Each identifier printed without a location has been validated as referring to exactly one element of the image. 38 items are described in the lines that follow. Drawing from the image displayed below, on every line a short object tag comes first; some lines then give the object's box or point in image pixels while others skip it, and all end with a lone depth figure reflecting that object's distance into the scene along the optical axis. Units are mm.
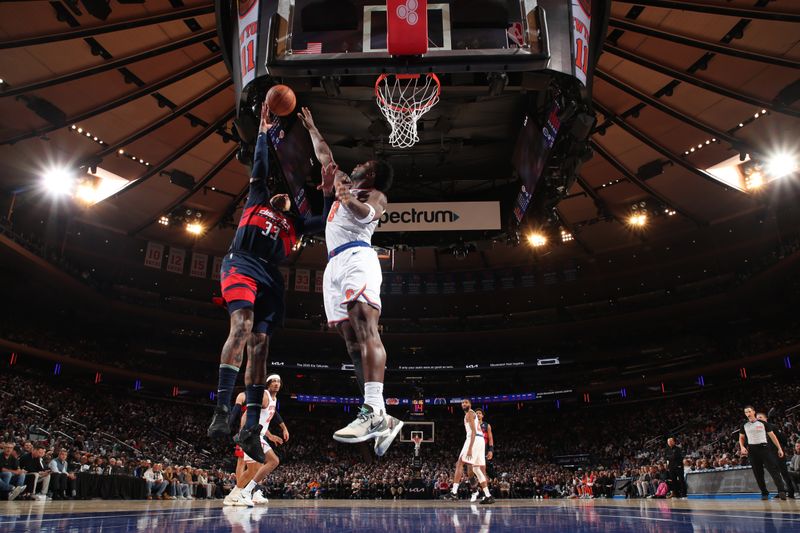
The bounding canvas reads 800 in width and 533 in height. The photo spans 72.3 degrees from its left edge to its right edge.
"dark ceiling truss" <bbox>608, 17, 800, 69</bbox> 10766
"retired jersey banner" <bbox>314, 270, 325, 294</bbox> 31388
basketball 5402
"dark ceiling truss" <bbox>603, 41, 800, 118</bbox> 11664
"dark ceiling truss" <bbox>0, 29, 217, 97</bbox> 11195
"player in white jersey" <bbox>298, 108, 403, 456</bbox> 4238
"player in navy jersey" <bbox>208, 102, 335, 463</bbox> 4953
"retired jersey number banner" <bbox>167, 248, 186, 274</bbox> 27828
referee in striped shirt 10305
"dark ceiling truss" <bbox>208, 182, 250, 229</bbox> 18578
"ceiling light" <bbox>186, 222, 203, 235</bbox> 21300
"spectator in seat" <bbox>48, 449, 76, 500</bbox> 12684
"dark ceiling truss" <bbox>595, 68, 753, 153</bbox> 12555
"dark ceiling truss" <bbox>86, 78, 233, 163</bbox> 12789
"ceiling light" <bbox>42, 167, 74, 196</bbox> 17752
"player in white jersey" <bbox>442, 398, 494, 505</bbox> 11523
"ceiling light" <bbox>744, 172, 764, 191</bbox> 18469
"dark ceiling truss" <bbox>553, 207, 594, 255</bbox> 22125
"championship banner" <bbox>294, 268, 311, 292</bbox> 31688
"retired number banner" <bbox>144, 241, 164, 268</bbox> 27531
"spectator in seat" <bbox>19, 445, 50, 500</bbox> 11961
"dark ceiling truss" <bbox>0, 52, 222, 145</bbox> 11992
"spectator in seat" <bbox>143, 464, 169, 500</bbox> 16516
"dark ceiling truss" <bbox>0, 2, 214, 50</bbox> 10422
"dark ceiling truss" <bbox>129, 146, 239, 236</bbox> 16203
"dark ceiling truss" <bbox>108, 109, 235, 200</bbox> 13987
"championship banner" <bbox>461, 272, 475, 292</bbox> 33062
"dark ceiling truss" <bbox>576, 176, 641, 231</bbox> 18250
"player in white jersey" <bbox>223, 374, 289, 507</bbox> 7519
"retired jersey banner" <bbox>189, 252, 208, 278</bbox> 28312
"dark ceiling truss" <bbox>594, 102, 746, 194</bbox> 13743
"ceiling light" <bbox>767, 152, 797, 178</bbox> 15875
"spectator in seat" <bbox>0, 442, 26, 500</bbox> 11148
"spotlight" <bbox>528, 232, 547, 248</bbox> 21984
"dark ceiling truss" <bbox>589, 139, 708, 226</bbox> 15324
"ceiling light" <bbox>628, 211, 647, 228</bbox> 21034
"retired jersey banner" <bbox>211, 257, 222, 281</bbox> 29172
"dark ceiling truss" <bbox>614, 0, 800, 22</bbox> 10055
